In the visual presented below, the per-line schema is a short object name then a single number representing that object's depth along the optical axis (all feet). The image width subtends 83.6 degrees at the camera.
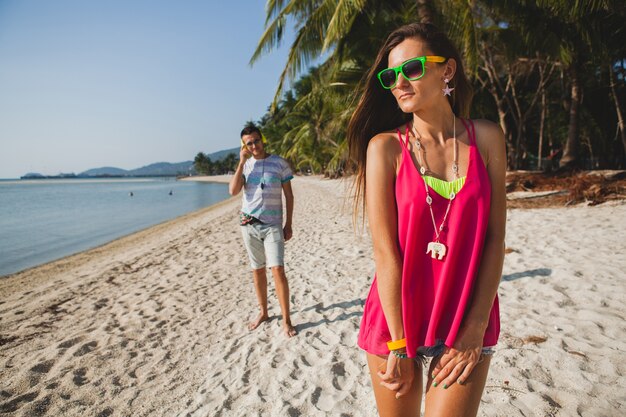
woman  3.59
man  11.77
